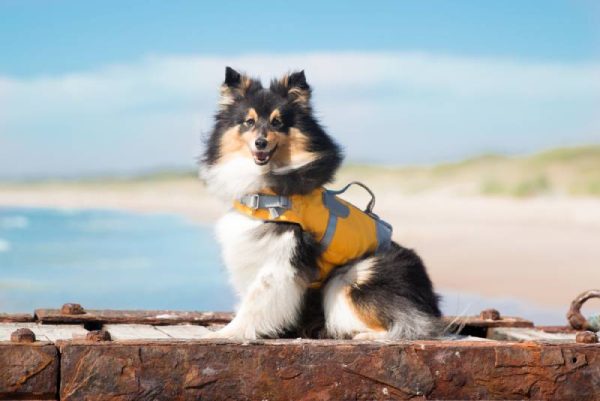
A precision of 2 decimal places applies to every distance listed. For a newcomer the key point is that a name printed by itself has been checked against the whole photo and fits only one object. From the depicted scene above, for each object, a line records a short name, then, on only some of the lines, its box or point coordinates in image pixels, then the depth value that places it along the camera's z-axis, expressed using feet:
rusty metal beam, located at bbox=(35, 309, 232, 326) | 17.20
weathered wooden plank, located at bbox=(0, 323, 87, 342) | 15.41
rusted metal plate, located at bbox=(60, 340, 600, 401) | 12.16
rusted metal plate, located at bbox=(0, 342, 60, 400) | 12.03
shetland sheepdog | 14.80
